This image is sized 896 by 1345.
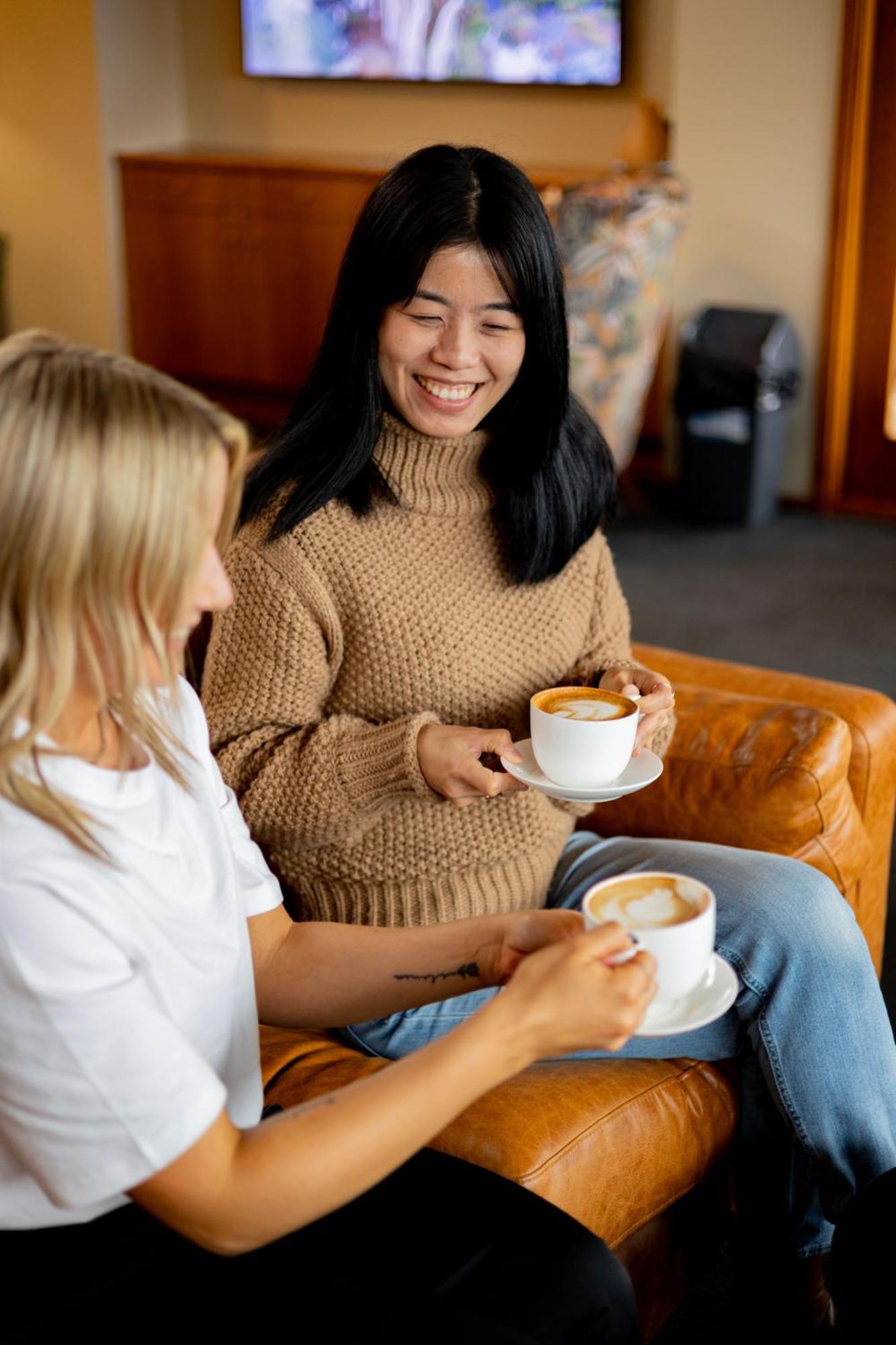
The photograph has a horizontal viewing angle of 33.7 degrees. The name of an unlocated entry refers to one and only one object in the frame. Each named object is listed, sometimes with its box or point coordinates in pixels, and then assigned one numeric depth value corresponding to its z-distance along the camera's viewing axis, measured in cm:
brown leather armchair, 136
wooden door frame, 436
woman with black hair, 151
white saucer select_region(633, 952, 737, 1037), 107
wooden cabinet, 573
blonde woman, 91
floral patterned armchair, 409
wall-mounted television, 527
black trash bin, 461
